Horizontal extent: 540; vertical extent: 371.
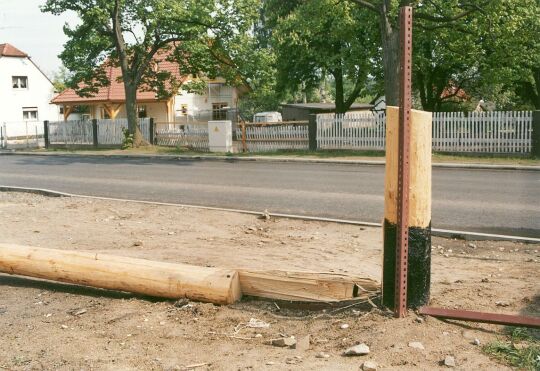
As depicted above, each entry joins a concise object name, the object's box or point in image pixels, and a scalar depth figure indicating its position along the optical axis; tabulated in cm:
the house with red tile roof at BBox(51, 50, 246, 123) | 4653
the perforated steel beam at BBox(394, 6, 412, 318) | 466
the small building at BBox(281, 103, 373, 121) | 4998
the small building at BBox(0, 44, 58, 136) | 5534
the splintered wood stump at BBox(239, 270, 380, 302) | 512
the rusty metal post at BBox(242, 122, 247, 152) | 2814
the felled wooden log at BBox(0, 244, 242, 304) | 546
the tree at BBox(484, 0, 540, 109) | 2496
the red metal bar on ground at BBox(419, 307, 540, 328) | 438
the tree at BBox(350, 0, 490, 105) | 2162
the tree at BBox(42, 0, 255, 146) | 2908
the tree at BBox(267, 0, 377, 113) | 2498
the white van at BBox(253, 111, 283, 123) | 4741
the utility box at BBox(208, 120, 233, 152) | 2781
